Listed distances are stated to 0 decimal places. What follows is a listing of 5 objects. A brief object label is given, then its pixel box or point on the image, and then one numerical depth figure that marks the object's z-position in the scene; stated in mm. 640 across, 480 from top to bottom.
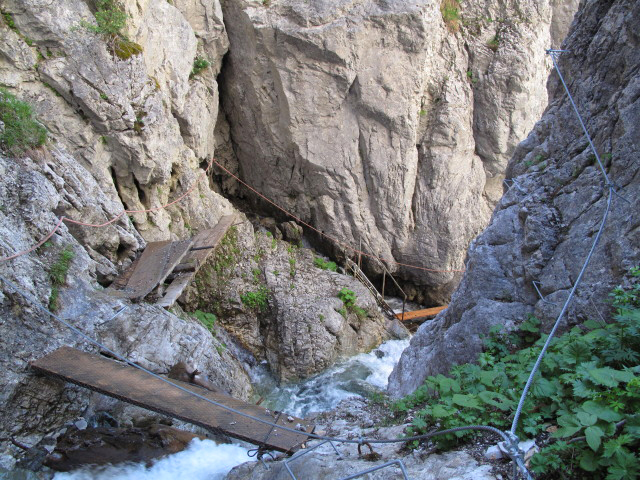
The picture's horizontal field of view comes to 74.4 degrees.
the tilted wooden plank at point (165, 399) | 4484
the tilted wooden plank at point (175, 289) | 6910
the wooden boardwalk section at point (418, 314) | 12062
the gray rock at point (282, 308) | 9094
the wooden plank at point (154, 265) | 6680
